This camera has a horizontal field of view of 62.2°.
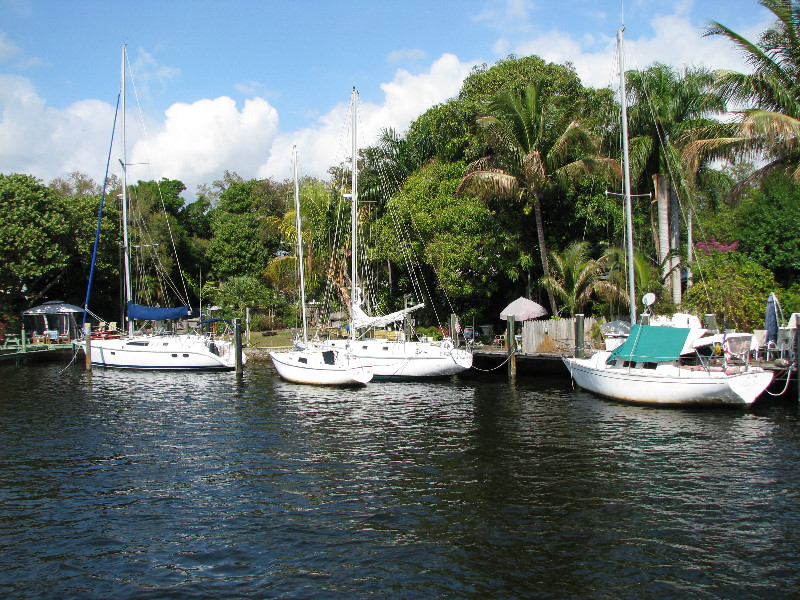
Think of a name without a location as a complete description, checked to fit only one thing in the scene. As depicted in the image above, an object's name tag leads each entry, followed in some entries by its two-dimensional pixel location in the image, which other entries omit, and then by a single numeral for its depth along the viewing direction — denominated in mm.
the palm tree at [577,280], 31853
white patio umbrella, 34000
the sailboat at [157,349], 35594
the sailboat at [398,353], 29797
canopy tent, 45281
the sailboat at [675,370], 21328
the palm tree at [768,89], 25125
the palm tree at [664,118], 31891
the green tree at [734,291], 28172
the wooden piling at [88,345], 34375
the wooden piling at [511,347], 30578
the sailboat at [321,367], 28398
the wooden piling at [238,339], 32812
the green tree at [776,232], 33375
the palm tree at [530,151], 32750
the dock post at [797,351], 21797
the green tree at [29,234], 44094
